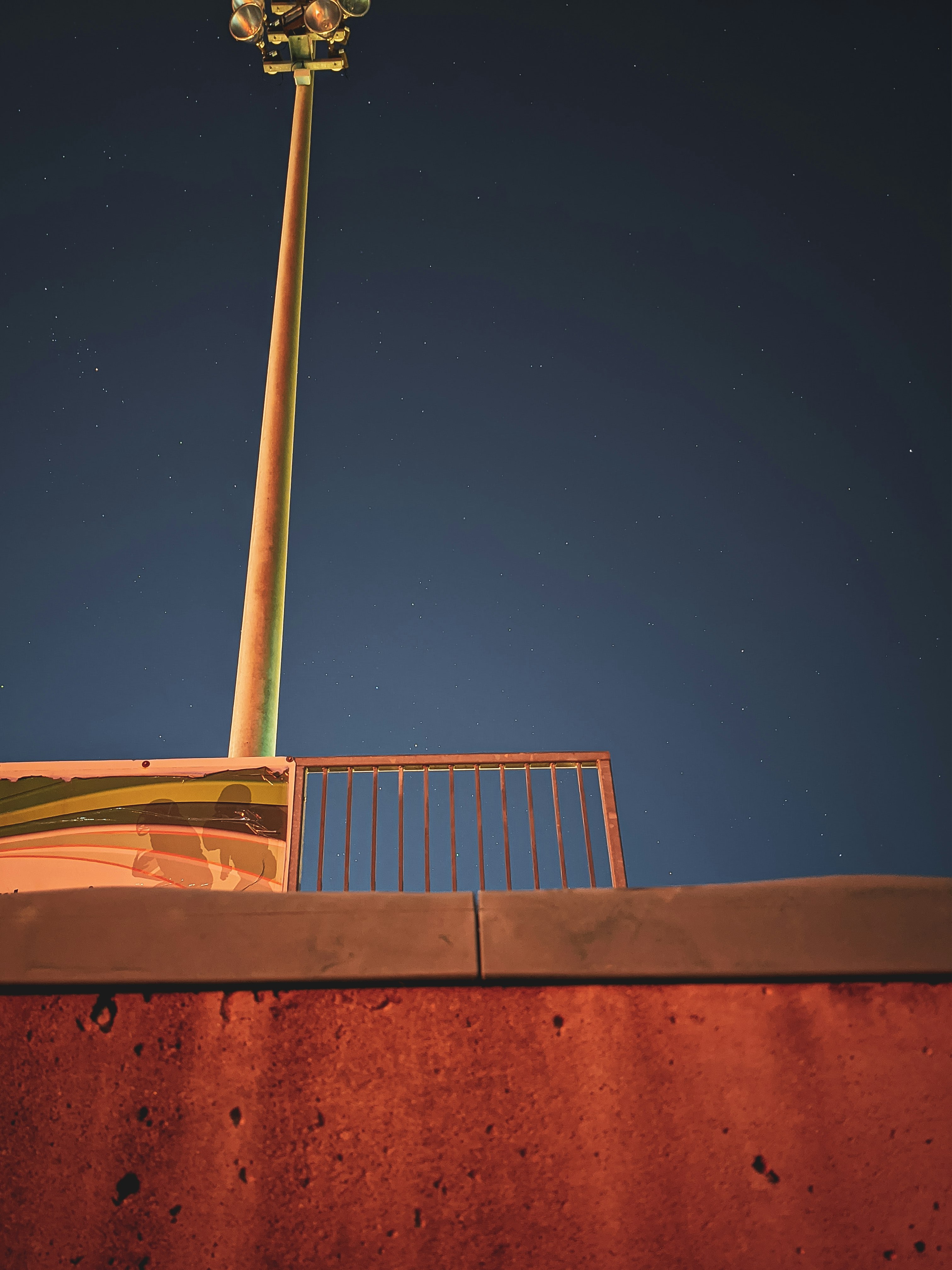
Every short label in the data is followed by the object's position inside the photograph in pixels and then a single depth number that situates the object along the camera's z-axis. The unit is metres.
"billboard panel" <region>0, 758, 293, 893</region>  4.90
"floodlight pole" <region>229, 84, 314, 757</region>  6.96
